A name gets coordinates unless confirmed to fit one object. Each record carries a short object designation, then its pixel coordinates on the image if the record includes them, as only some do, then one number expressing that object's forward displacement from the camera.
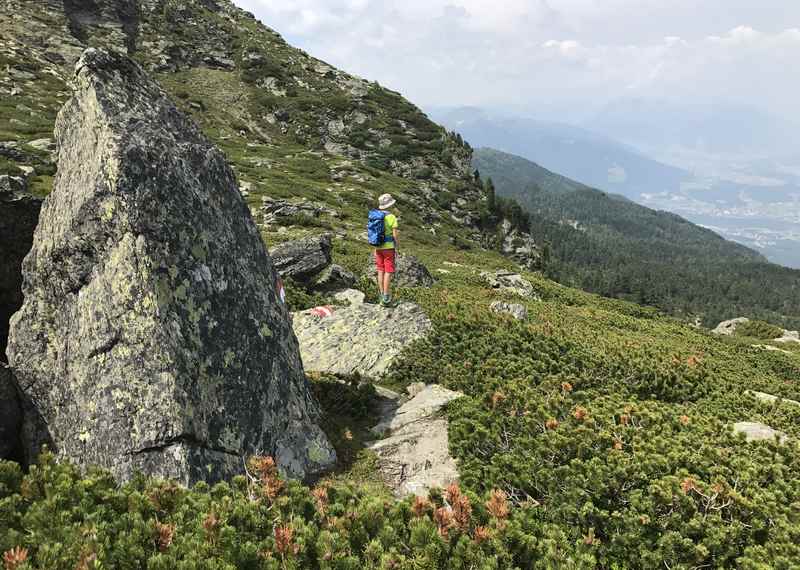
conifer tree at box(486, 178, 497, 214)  93.02
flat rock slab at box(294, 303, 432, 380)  11.98
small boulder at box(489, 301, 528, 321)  16.39
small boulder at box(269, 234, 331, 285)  19.47
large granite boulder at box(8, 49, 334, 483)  6.05
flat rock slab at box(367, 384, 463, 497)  7.56
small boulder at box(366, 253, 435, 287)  23.34
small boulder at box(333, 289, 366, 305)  17.70
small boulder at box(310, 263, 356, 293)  19.53
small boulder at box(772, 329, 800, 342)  39.16
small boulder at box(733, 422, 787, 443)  7.48
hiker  14.15
